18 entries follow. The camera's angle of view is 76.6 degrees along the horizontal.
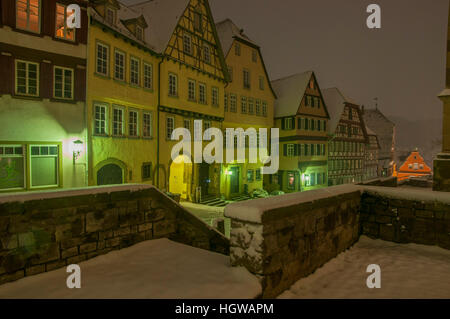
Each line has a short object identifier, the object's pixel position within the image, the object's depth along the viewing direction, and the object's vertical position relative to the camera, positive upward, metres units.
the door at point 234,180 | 23.34 -1.98
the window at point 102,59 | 13.41 +4.62
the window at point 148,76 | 15.95 +4.50
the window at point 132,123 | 15.02 +1.72
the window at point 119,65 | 14.20 +4.58
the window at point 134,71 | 15.08 +4.53
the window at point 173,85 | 17.44 +4.39
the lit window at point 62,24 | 12.10 +5.61
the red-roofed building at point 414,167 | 40.17 -1.52
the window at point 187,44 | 18.17 +7.22
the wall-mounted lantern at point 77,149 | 12.44 +0.28
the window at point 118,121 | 14.25 +1.76
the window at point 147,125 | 15.83 +1.75
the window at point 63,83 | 12.09 +3.11
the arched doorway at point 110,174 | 13.83 -0.95
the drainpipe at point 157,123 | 16.59 +1.88
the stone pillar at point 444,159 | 9.80 -0.08
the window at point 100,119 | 13.40 +1.74
